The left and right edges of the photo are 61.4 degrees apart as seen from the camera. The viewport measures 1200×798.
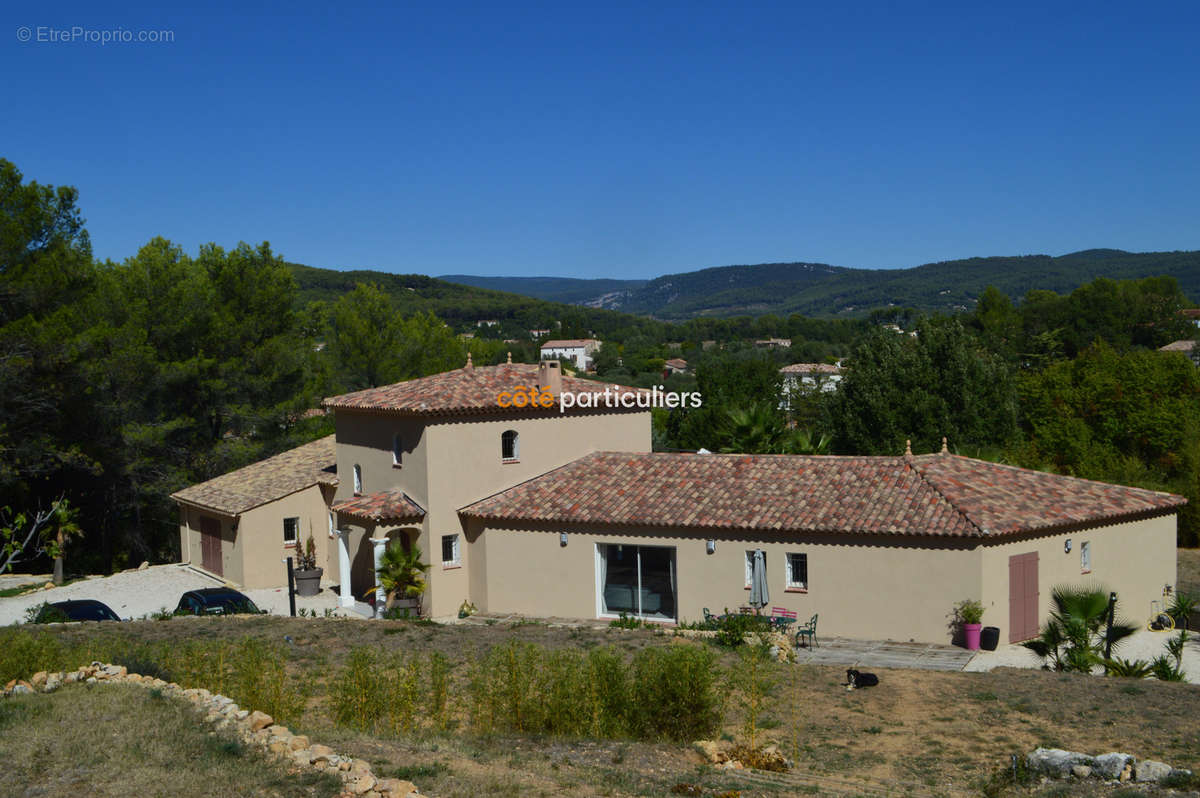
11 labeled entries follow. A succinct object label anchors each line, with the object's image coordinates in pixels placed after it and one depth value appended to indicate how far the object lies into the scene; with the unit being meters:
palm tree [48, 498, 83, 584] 30.92
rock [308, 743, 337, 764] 9.19
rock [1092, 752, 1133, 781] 10.51
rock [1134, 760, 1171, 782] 10.30
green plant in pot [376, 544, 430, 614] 23.06
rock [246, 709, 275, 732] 10.26
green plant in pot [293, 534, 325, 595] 27.19
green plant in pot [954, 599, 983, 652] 19.34
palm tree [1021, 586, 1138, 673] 16.97
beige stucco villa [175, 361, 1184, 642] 20.22
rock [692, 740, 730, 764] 10.97
